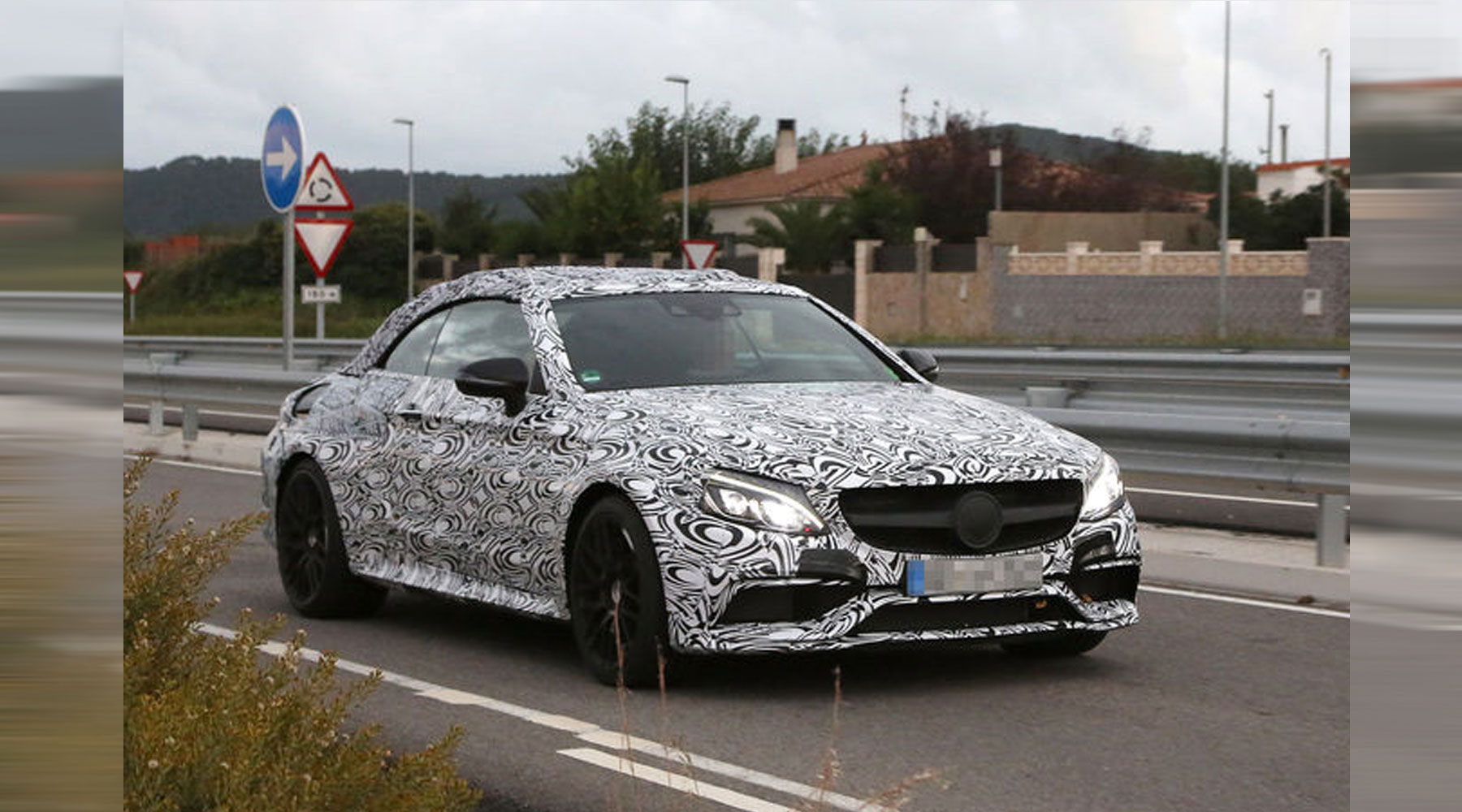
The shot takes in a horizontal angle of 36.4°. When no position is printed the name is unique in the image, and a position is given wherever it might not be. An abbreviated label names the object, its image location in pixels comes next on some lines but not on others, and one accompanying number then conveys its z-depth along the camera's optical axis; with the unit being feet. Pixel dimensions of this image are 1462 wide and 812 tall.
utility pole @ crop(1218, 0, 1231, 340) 188.96
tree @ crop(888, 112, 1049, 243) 294.87
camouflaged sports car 23.44
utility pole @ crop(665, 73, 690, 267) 212.23
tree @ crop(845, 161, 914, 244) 285.64
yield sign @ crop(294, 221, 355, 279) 67.72
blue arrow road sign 63.00
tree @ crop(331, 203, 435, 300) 295.28
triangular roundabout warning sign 66.20
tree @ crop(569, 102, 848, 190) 420.77
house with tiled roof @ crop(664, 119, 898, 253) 343.87
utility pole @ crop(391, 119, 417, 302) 253.24
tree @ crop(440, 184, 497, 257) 310.86
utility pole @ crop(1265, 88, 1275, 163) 380.17
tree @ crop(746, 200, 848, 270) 279.49
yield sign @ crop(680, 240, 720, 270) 95.91
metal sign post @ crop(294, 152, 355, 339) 66.13
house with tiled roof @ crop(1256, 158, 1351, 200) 366.43
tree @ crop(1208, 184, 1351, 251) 265.34
